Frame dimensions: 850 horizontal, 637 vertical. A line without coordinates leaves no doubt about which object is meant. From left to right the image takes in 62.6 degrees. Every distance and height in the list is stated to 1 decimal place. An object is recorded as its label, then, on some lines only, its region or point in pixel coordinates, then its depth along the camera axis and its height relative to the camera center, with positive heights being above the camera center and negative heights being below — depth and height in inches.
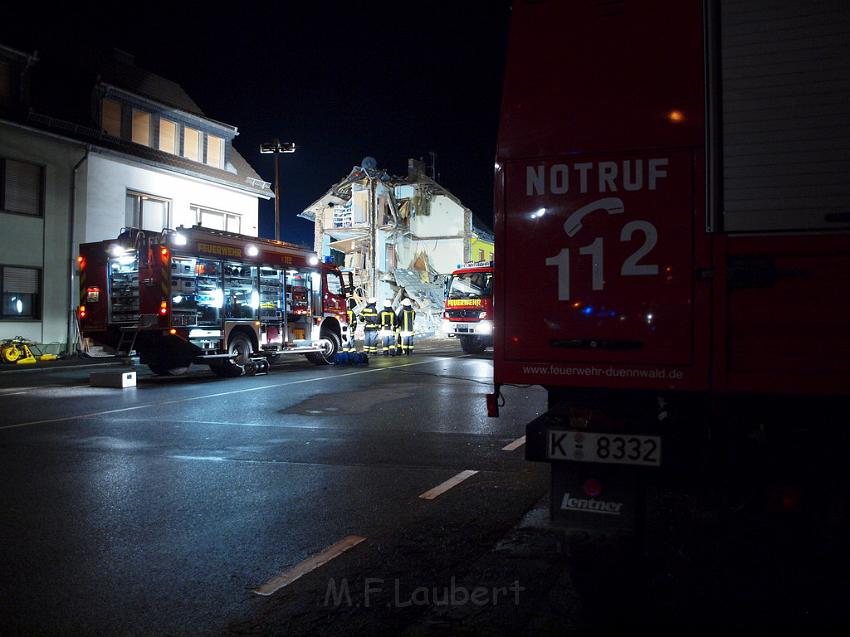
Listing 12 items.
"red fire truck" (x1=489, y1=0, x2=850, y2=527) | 127.8 +17.1
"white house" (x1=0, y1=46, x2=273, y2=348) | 853.8 +214.9
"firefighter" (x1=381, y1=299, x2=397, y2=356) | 913.5 +7.0
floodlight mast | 1107.3 +284.8
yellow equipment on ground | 785.6 -26.7
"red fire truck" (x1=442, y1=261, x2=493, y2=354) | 898.1 +32.2
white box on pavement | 547.3 -39.9
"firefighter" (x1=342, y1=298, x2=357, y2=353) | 827.4 +1.4
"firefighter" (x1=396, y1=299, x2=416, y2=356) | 933.2 +5.9
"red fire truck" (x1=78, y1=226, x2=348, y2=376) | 604.7 +27.5
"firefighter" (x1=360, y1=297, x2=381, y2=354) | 889.5 +5.4
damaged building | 1643.7 +241.8
